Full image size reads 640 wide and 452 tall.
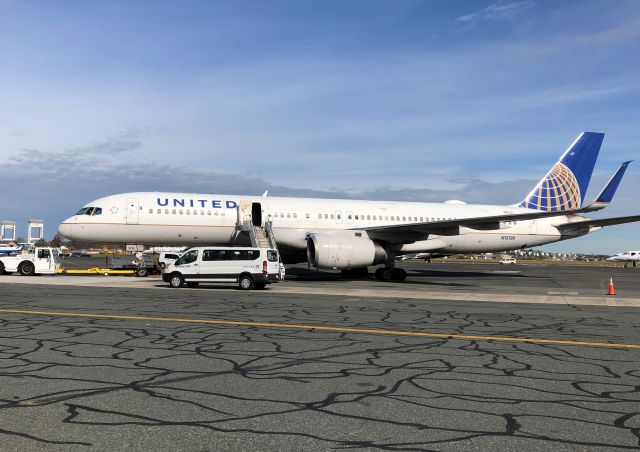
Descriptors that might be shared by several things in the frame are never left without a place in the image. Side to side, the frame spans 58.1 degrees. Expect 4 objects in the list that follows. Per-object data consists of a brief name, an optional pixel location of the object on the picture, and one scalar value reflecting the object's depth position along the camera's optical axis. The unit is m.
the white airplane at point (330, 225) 28.22
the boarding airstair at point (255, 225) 28.41
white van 23.16
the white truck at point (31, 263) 32.06
